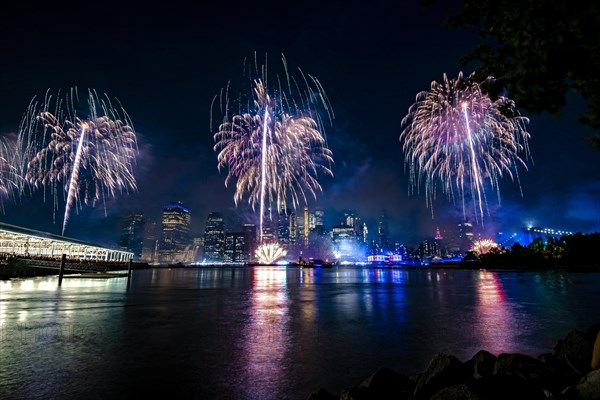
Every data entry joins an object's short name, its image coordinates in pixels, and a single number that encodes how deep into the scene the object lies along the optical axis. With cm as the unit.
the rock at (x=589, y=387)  500
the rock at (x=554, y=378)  626
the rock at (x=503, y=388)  486
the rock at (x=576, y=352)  739
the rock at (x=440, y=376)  645
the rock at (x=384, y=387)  598
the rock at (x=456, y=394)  489
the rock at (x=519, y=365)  668
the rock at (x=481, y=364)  724
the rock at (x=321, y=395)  627
